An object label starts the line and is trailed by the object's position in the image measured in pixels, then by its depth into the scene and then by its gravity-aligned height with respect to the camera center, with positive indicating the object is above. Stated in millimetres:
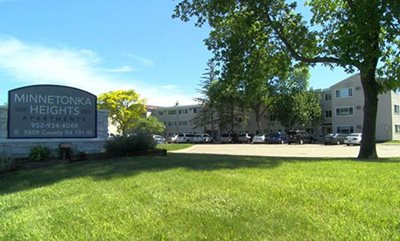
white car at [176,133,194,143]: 75875 -539
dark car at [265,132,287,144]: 62125 -525
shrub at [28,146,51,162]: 13759 -571
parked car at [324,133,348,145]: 55438 -637
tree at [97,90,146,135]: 83812 +5628
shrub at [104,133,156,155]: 15102 -296
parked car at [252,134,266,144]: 65250 -676
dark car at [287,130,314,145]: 61125 -407
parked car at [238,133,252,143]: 70919 -560
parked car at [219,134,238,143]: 72825 -560
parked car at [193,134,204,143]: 75125 -709
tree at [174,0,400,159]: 15984 +4170
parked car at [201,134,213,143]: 76000 -572
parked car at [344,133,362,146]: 50562 -595
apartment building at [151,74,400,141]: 61312 +3004
